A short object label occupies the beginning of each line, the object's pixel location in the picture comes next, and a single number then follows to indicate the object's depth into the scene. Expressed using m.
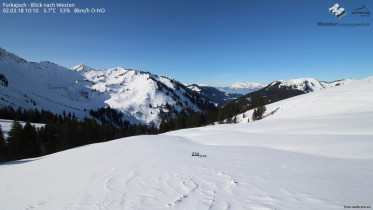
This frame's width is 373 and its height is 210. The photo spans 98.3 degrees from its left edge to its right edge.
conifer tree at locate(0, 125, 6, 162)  29.72
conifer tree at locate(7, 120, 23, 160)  30.39
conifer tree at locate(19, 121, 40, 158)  31.42
